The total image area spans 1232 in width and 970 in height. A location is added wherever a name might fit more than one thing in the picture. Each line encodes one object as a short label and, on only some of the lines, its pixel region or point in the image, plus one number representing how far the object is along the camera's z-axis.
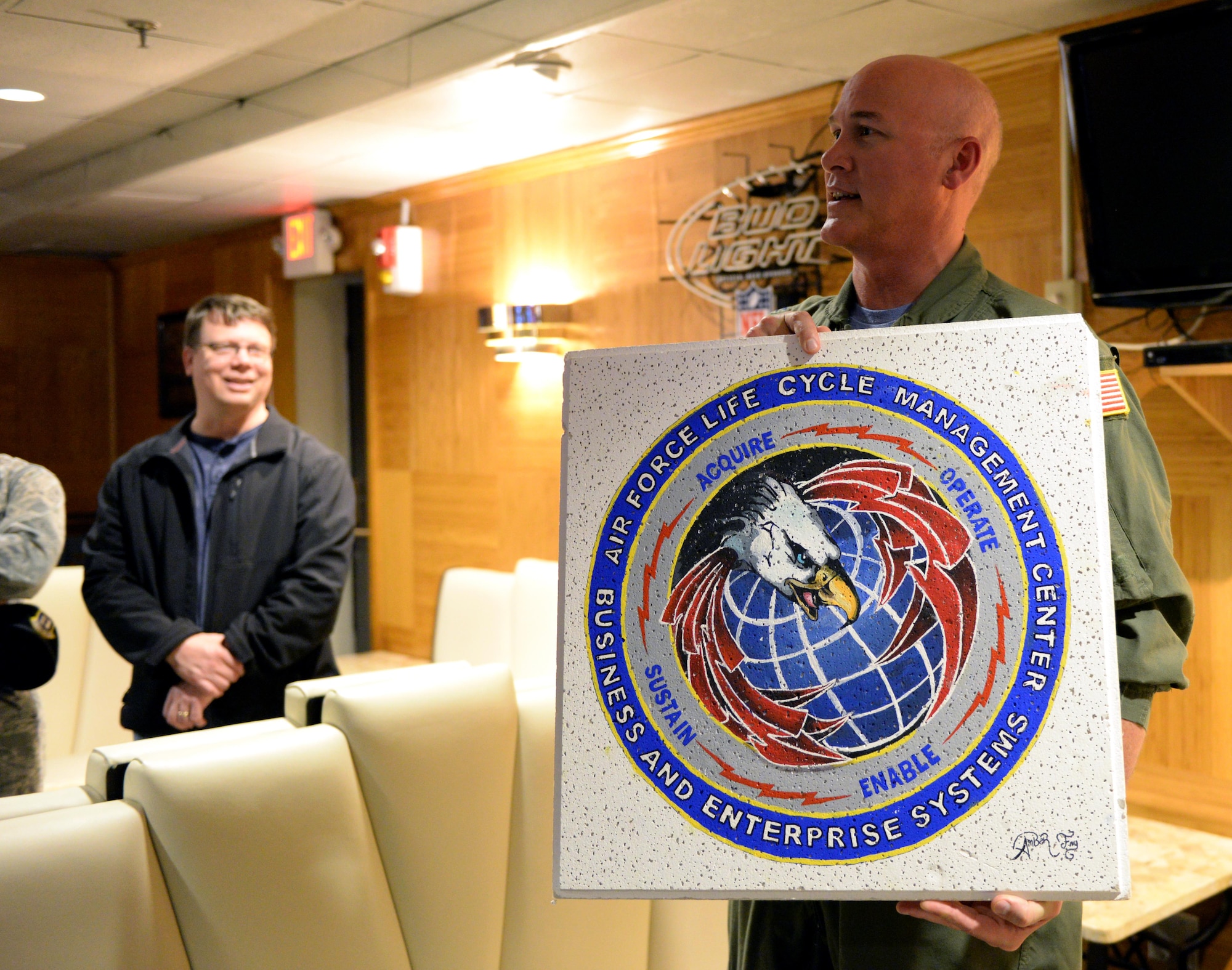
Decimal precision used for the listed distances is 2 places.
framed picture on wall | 8.17
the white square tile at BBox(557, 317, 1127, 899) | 0.96
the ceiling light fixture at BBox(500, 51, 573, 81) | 3.97
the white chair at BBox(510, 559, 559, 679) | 3.83
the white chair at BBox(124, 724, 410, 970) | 1.51
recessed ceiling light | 4.62
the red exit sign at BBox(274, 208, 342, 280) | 6.68
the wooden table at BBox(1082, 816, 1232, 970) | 2.53
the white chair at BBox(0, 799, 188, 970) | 1.34
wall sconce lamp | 5.34
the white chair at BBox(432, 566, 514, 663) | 4.09
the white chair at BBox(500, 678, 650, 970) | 1.95
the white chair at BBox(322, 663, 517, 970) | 1.77
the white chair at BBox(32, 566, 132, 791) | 3.61
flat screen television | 2.94
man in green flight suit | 1.12
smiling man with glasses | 2.36
